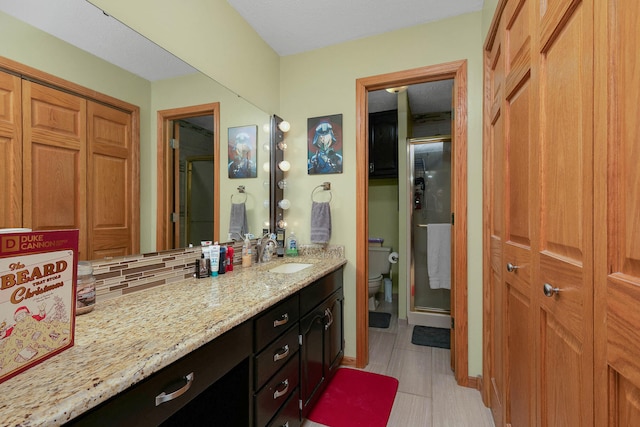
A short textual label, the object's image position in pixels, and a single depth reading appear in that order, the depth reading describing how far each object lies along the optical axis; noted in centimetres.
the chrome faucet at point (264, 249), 203
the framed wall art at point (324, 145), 217
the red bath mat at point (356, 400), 156
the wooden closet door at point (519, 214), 97
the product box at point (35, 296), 54
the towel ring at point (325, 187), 220
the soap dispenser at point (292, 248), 224
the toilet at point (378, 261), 340
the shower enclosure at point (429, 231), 288
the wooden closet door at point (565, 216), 63
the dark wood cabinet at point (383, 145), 336
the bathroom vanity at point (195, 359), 54
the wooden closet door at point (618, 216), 50
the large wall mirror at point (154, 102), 91
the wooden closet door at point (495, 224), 136
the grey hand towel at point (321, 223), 214
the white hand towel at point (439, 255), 285
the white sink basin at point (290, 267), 187
